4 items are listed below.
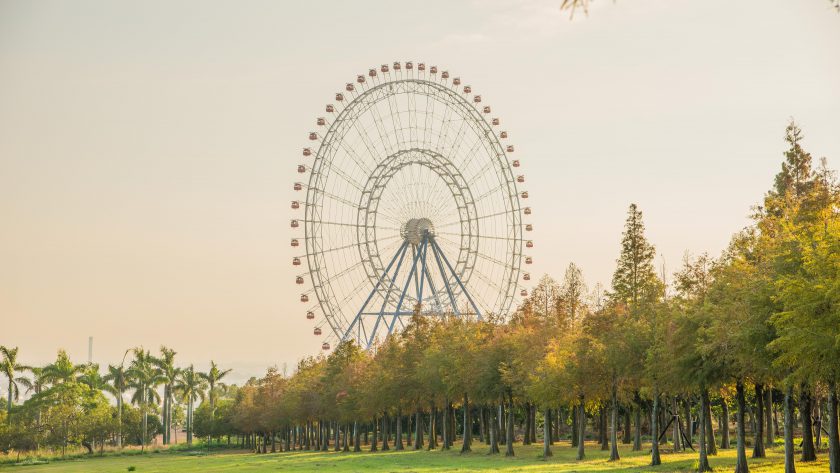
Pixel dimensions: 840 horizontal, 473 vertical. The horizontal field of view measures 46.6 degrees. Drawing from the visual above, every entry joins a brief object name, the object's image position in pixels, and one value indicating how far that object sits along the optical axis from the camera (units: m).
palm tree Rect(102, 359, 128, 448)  183.50
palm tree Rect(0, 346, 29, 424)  151.62
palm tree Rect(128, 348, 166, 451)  187.38
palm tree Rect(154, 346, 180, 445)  195.71
